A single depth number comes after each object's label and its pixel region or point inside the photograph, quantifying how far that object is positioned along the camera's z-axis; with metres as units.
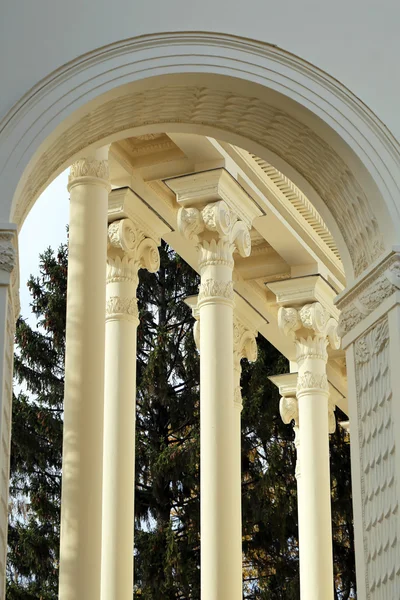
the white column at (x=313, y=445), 38.16
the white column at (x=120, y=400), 28.39
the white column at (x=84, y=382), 23.19
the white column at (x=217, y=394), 29.42
